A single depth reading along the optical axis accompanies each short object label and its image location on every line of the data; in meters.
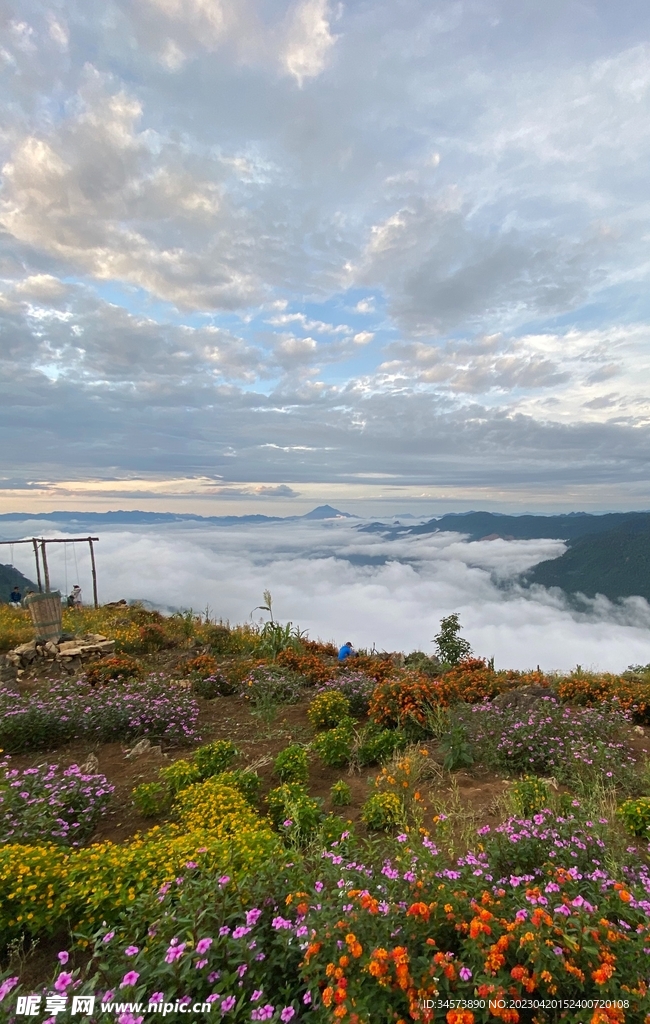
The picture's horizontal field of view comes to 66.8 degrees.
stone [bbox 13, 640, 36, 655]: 10.72
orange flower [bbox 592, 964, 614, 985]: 1.92
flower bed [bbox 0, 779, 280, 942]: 3.09
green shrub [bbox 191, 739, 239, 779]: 5.97
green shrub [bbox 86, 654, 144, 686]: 9.12
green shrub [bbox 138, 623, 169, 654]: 11.80
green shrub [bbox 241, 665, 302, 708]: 8.98
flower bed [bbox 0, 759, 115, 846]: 4.24
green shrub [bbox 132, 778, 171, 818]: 5.02
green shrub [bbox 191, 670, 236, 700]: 9.29
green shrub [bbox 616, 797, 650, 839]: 4.25
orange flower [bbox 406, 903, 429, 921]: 2.26
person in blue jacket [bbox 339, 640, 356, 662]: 11.93
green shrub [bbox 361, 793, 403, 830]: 4.59
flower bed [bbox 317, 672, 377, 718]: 8.33
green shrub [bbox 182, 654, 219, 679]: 9.58
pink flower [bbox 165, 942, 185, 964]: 2.21
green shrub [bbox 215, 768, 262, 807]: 5.19
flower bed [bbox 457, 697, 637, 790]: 5.54
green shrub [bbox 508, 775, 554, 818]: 4.43
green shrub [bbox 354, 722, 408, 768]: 6.37
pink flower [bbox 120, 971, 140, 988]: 2.16
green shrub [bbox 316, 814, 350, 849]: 4.09
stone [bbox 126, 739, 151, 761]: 6.64
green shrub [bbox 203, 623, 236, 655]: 12.04
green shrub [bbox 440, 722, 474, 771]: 6.03
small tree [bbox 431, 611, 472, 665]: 12.33
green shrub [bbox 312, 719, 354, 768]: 6.33
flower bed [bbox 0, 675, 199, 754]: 6.99
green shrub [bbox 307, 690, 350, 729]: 7.55
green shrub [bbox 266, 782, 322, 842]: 4.34
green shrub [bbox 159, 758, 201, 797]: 5.42
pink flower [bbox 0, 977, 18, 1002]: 2.21
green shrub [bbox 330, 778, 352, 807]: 5.19
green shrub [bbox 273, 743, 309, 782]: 5.80
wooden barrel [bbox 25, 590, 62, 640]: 10.96
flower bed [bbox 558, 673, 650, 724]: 7.82
